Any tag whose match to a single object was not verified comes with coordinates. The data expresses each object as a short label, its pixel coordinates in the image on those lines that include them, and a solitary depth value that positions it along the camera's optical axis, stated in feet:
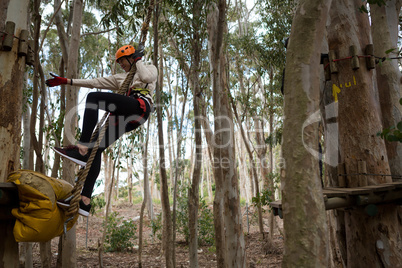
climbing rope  7.54
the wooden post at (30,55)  8.10
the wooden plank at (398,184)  8.62
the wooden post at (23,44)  7.84
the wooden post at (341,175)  9.72
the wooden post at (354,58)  9.91
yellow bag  7.11
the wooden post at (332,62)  10.18
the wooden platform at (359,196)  7.96
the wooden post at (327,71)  10.40
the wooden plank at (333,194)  7.91
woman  8.90
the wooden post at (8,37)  7.53
